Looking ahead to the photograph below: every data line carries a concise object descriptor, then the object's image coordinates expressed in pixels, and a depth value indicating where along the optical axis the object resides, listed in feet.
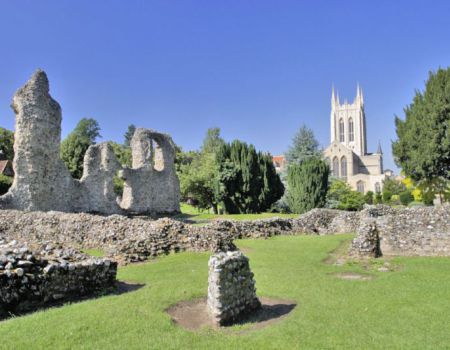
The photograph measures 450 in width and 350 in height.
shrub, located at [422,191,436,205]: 98.89
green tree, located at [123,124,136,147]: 305.73
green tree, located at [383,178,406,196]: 263.29
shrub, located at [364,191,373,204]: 220.19
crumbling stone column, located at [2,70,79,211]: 73.82
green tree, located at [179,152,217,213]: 141.08
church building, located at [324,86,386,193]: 382.22
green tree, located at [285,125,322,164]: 147.02
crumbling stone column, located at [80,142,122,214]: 88.48
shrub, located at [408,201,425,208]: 153.91
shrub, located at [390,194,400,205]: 207.49
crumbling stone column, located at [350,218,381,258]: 42.57
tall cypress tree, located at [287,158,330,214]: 118.21
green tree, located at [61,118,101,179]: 161.49
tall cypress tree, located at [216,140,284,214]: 121.49
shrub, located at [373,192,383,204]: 229.54
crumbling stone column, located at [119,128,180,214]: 101.86
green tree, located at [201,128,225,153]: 237.76
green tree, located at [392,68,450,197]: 91.50
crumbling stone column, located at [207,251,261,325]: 21.52
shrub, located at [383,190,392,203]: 221.07
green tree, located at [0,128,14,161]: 168.84
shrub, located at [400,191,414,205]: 186.87
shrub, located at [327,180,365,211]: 142.72
